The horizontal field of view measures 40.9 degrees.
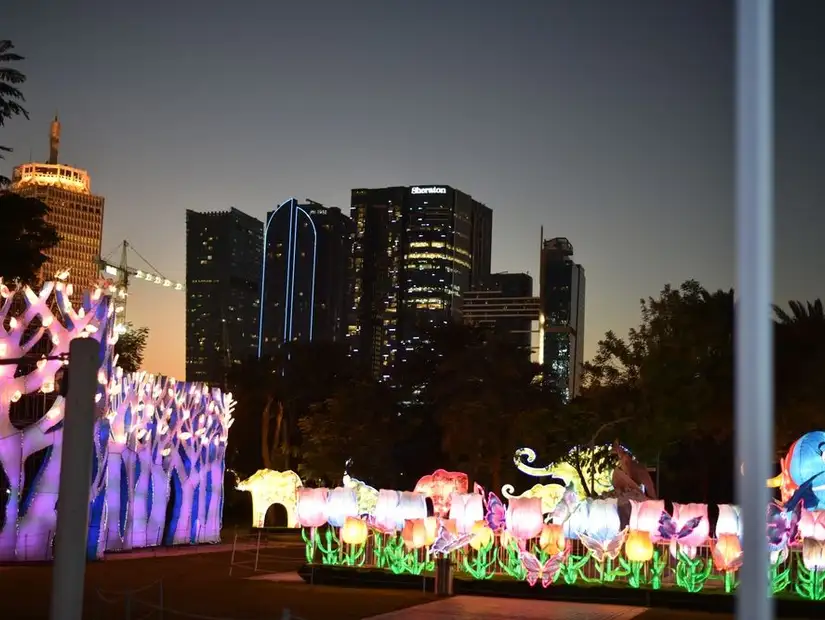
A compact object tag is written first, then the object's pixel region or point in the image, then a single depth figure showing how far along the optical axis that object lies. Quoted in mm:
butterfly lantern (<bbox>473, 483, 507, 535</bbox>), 19859
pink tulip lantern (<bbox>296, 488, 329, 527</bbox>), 20969
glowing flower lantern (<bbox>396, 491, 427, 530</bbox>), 20281
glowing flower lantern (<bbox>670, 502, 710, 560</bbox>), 18359
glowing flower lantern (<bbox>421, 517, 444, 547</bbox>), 19453
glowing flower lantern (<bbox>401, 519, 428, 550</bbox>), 19344
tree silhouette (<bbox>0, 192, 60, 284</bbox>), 23531
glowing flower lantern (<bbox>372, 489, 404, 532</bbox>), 20312
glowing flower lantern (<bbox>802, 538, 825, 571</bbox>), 17641
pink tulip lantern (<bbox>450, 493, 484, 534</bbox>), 19562
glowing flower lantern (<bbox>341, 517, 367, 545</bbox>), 20484
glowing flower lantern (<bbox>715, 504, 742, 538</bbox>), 17881
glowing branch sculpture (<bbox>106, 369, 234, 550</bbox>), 25906
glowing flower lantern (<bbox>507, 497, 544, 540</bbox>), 18875
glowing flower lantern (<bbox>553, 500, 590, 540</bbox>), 18719
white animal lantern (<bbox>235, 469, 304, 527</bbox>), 36688
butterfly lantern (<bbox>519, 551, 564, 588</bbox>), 18641
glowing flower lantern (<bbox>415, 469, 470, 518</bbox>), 24391
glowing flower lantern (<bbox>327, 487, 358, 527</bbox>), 21062
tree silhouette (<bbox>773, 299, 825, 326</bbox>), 29797
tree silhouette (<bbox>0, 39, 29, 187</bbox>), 23469
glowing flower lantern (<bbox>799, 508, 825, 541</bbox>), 18406
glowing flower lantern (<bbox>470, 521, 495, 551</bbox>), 19641
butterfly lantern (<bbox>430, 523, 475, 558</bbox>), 18625
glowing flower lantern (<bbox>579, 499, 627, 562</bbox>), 18511
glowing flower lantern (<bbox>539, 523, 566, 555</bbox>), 18922
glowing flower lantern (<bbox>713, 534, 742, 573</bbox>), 17656
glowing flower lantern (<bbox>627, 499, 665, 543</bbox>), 18422
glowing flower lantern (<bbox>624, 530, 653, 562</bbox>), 18297
